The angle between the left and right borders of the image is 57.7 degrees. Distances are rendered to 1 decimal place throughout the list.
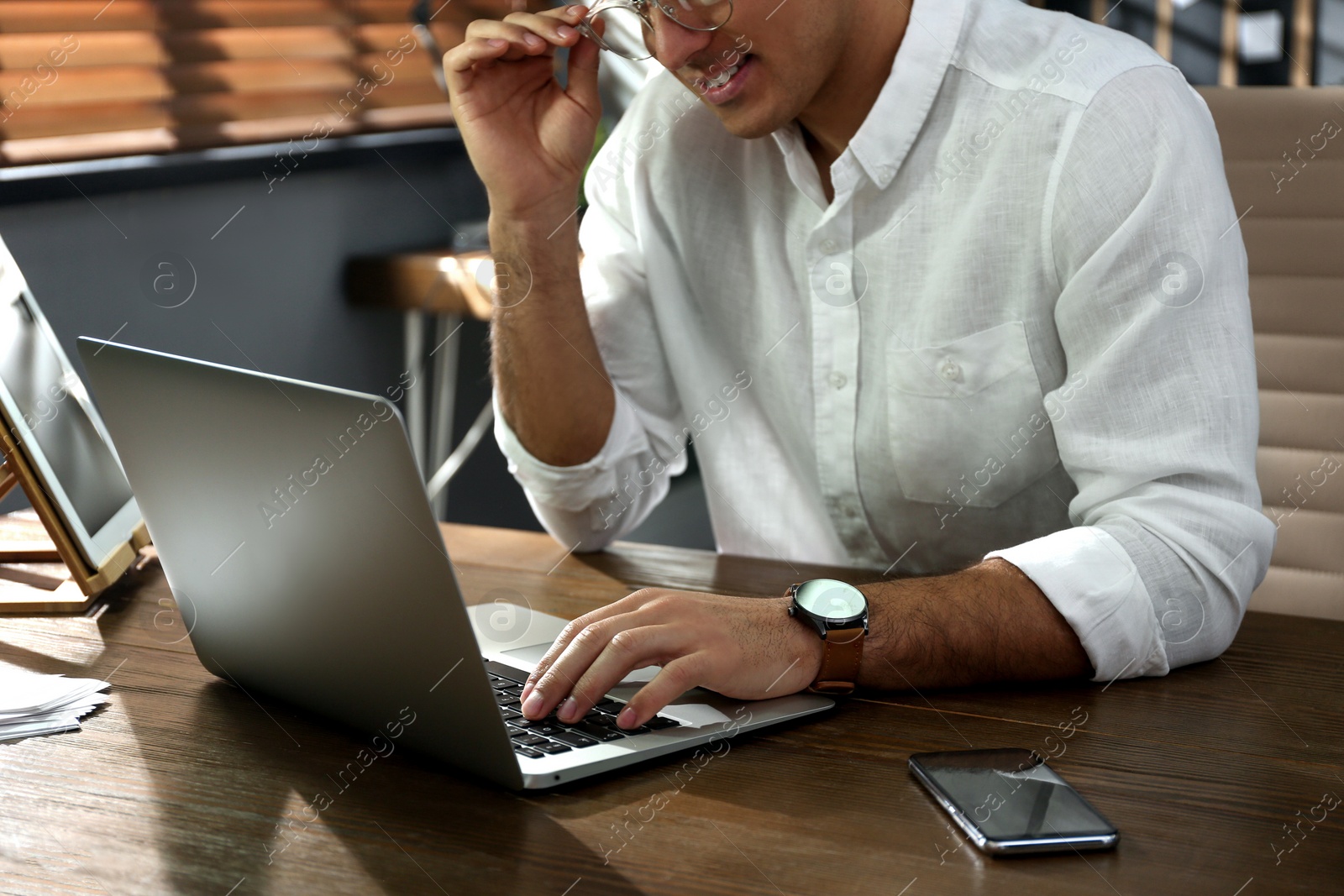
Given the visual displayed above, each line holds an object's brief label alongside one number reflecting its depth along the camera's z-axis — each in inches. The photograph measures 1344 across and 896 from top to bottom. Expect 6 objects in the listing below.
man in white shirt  34.2
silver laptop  24.9
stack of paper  30.6
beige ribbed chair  50.9
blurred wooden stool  94.6
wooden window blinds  70.7
